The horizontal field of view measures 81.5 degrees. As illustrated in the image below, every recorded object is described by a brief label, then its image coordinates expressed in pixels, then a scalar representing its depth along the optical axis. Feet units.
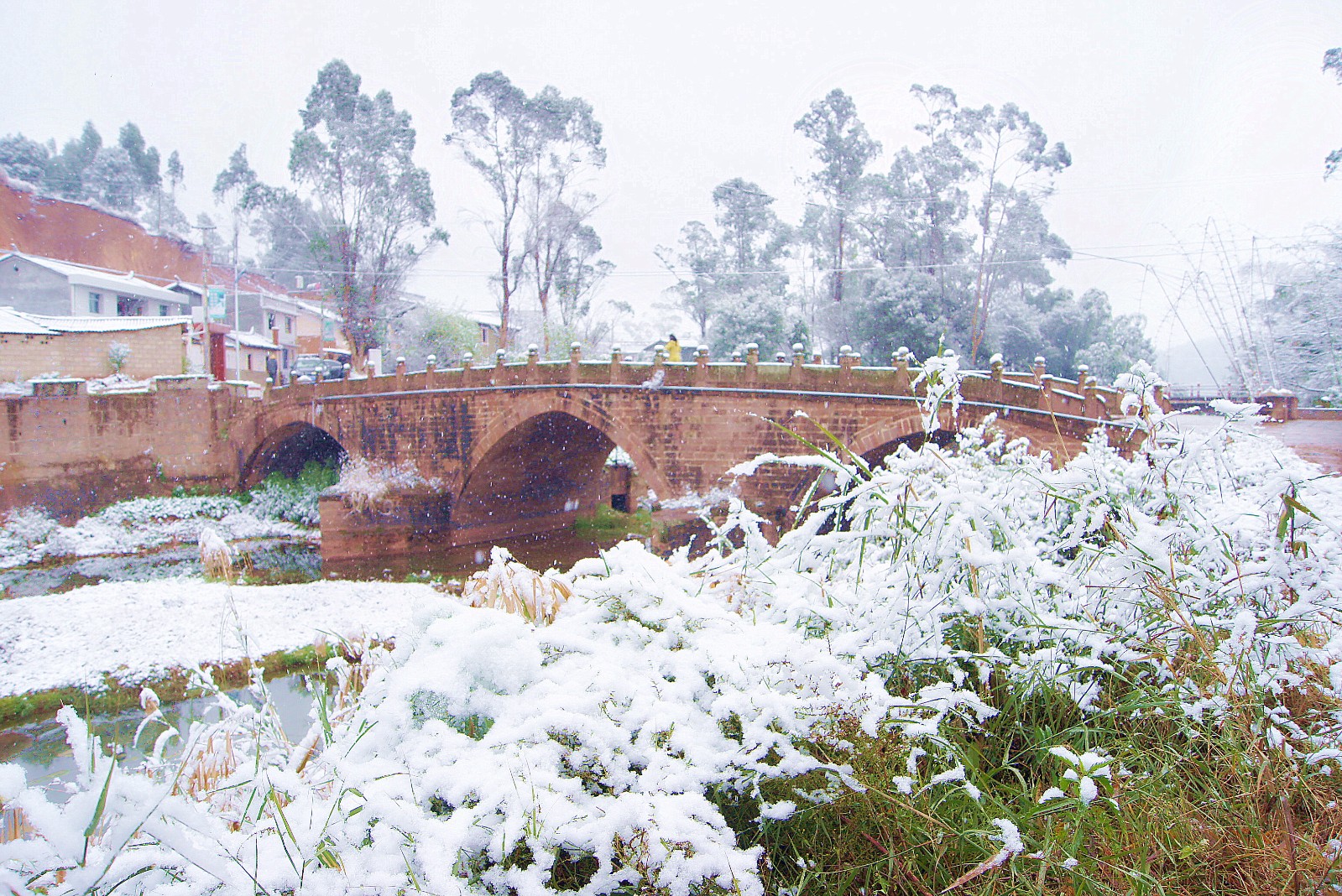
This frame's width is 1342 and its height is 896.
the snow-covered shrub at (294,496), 71.15
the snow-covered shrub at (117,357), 77.92
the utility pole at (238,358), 94.27
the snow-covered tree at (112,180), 150.61
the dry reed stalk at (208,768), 10.02
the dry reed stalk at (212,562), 47.38
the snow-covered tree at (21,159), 124.36
